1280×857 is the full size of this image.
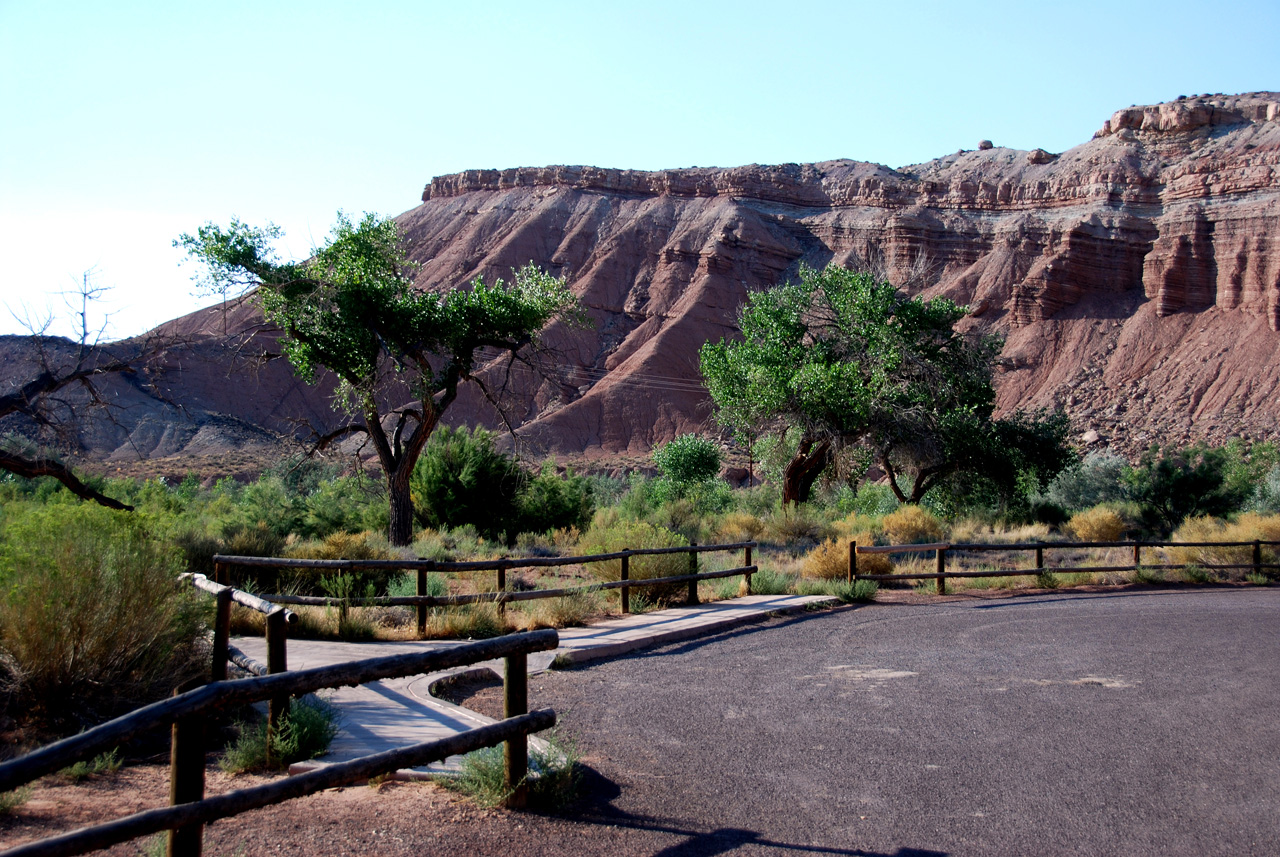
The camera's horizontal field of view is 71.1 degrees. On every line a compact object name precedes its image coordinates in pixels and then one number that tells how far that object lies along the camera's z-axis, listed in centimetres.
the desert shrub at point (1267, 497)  2940
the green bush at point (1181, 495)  2938
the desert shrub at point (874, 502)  3084
